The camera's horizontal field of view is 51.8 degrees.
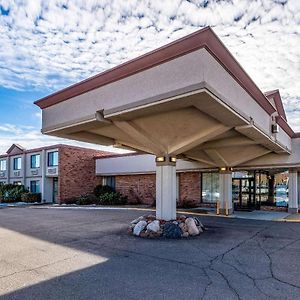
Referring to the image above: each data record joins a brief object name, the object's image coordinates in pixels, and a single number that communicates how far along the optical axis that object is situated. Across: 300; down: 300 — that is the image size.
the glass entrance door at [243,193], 21.42
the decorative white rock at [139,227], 11.09
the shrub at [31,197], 28.55
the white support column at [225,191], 18.66
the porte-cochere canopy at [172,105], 7.45
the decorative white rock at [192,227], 11.15
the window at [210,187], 22.89
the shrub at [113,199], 26.47
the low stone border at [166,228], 10.83
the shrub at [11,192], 30.02
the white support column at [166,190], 12.23
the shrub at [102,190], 28.23
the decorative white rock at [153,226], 11.03
